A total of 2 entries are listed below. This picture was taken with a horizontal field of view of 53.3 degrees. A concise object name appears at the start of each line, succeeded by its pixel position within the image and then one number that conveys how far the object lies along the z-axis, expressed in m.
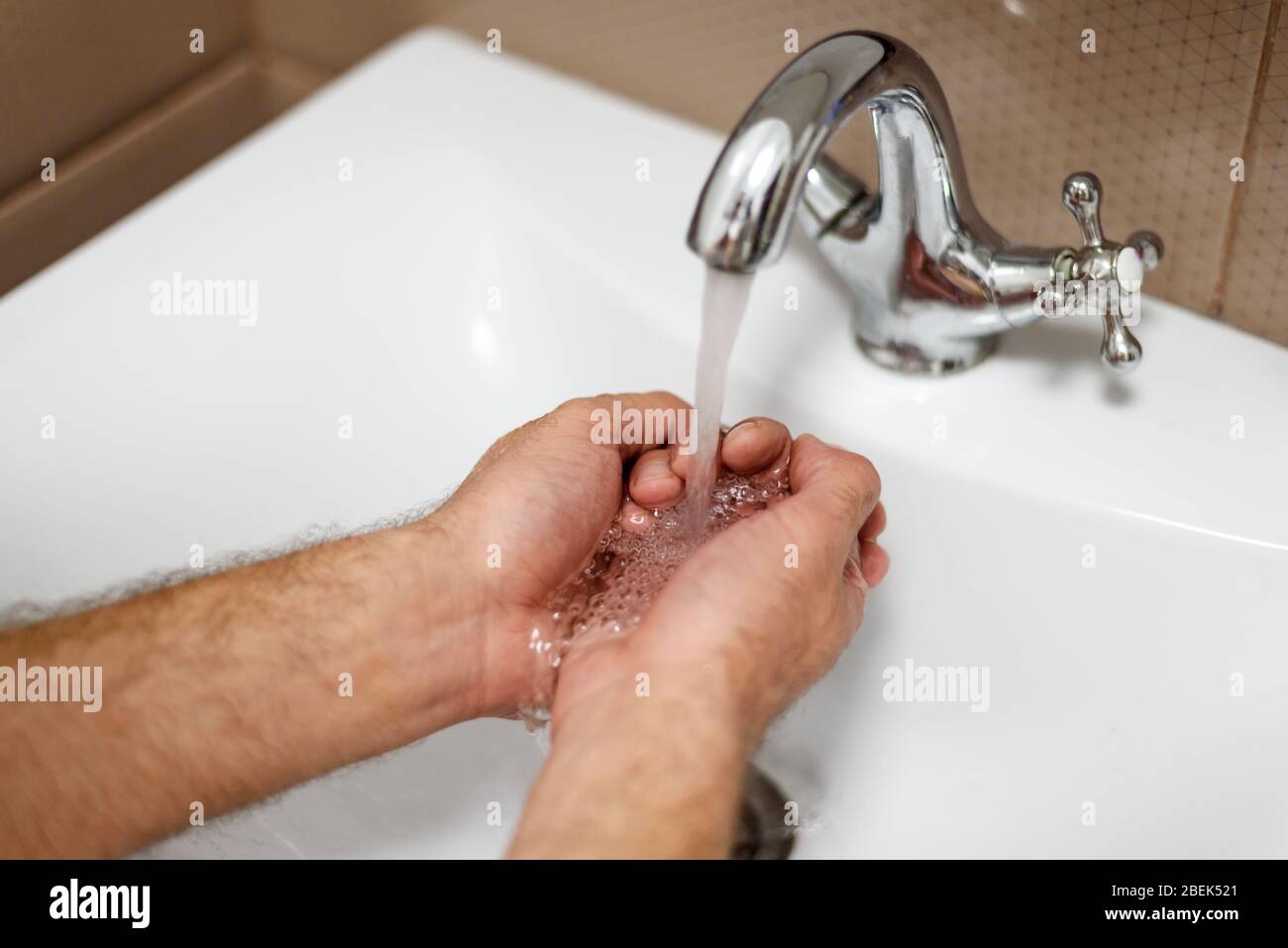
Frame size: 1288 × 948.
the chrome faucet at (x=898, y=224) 0.44
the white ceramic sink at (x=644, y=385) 0.58
